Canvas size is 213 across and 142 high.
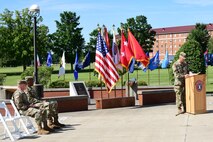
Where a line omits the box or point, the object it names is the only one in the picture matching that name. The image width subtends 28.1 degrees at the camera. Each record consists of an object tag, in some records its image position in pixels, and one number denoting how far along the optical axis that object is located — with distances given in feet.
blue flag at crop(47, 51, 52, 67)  127.38
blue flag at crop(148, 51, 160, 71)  109.70
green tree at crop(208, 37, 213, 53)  338.01
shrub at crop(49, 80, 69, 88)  79.92
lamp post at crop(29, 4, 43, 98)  55.14
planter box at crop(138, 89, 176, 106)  58.34
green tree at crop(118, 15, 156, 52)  438.40
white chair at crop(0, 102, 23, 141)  31.16
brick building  612.70
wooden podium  42.78
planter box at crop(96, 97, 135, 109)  54.75
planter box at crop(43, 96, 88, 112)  51.52
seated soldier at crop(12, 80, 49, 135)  33.53
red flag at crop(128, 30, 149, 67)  56.05
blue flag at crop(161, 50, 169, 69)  129.18
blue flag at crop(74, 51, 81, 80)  91.86
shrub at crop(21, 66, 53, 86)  85.97
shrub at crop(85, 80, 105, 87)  77.92
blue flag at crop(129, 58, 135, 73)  71.10
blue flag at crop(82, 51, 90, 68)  88.84
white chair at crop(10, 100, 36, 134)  33.06
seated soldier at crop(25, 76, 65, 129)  35.12
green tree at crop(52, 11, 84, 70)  344.08
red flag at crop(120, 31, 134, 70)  56.49
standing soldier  43.73
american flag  55.16
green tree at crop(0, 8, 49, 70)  270.67
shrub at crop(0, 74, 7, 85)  91.53
